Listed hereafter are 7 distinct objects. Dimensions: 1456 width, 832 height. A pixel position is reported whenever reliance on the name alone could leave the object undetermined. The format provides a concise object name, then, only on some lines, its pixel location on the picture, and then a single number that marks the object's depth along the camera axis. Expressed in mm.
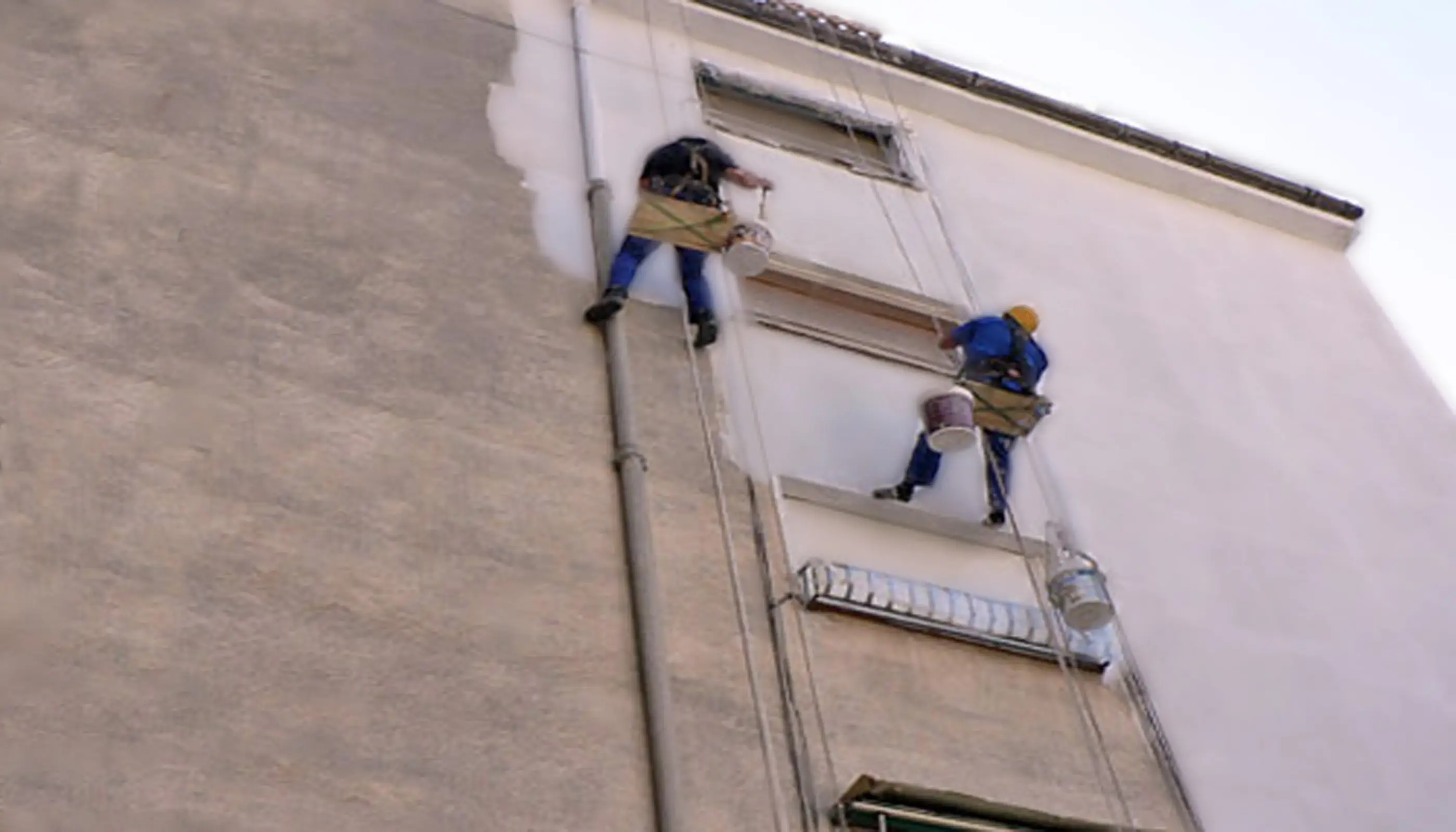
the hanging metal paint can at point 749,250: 12766
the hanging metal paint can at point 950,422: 12352
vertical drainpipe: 9734
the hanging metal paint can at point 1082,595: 11750
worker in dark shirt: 13055
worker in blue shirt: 13062
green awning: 10320
